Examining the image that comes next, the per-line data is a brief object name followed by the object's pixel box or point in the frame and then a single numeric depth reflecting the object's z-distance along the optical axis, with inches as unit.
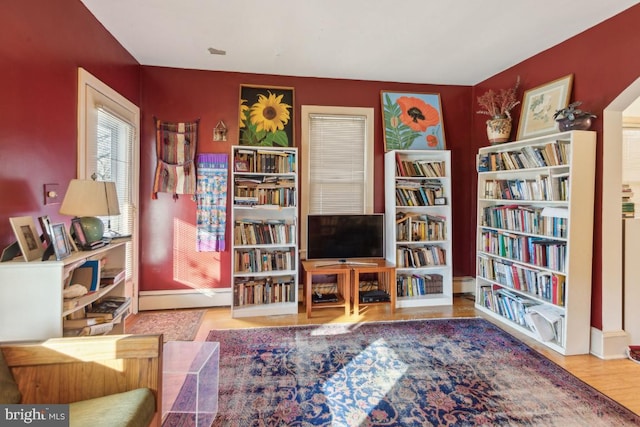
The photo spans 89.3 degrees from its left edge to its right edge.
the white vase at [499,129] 137.1
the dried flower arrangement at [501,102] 138.2
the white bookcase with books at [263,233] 141.3
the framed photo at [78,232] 79.5
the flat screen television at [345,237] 146.7
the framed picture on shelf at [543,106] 119.3
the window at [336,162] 157.2
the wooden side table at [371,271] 141.8
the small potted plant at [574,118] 106.5
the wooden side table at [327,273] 138.5
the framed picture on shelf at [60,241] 67.3
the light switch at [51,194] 83.4
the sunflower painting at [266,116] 151.8
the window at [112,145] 100.7
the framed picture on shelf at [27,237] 65.4
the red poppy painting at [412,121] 161.8
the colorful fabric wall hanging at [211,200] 148.9
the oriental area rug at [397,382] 75.9
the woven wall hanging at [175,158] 145.6
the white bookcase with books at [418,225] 153.7
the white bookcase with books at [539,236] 106.0
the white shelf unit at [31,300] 62.9
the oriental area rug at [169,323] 122.6
